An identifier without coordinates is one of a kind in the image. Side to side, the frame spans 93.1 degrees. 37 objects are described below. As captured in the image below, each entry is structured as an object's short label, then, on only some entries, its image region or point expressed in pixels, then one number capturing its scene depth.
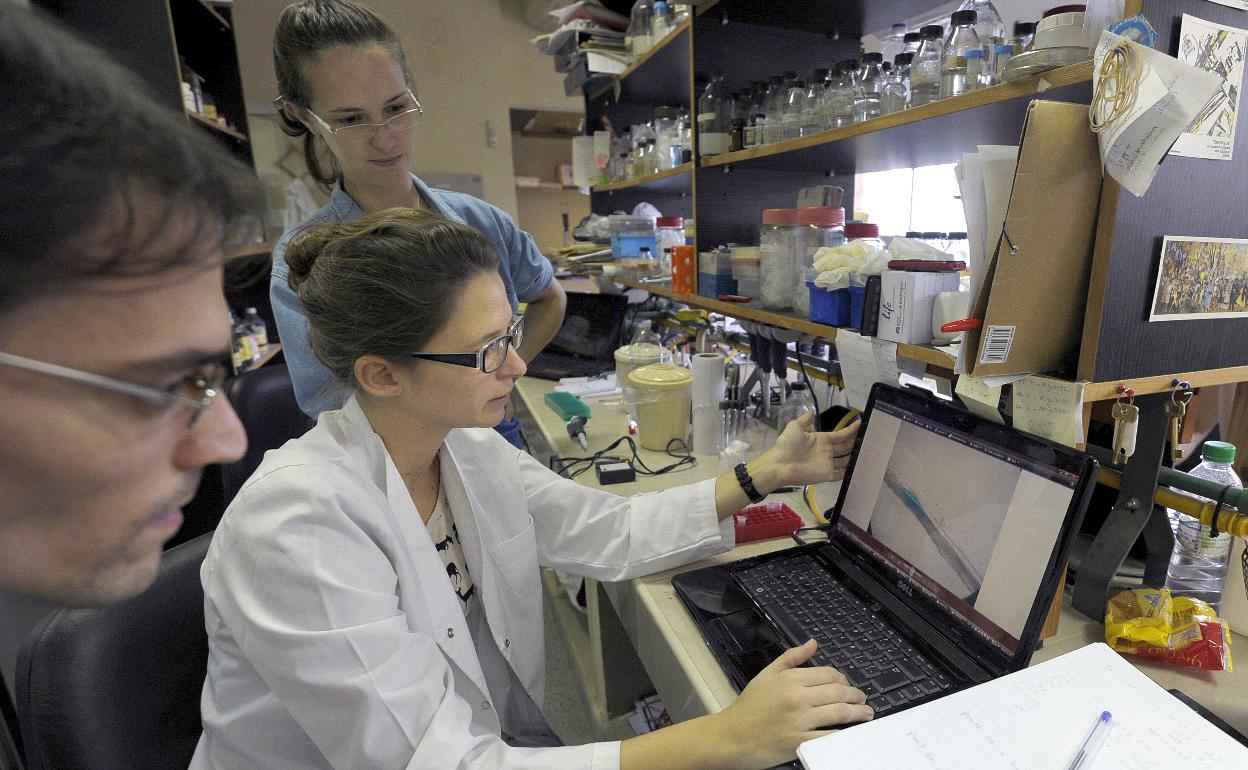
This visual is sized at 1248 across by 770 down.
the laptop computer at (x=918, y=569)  0.69
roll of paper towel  1.49
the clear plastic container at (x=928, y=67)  0.91
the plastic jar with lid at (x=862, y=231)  1.19
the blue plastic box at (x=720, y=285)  1.50
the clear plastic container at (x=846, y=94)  1.10
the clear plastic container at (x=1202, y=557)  0.80
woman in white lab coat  0.66
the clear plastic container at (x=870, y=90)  1.07
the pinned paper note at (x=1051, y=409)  0.70
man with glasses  0.31
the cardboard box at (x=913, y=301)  0.88
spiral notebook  0.54
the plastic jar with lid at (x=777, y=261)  1.27
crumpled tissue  1.00
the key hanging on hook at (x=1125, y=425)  0.73
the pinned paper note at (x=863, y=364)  0.95
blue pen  0.54
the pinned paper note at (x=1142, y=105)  0.54
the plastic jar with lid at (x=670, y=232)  2.03
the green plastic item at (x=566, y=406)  1.79
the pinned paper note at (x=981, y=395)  0.75
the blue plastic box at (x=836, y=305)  1.05
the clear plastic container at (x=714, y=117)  1.44
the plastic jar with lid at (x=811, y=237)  1.15
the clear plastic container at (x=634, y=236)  2.15
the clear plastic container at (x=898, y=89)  1.02
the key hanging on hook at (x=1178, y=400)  0.73
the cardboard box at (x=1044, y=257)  0.64
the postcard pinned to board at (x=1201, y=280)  0.69
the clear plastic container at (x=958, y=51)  0.85
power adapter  1.39
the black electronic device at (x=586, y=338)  2.46
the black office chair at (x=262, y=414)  1.47
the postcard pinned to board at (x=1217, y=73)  0.62
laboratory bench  0.70
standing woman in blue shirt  1.11
